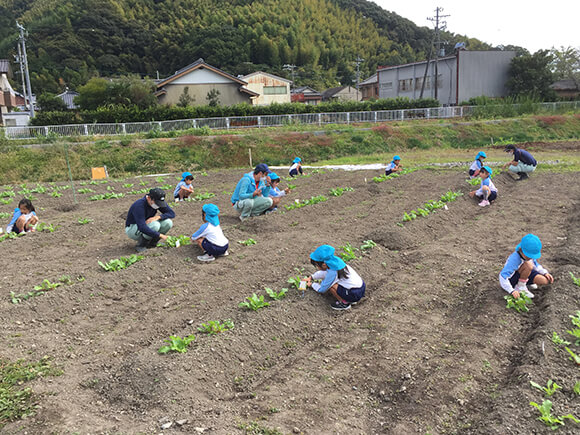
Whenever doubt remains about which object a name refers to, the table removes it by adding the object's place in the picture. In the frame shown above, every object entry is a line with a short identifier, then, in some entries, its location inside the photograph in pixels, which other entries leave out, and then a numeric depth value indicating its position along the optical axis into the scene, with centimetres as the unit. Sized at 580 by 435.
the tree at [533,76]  4209
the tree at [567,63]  4984
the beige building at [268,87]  5772
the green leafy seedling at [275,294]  607
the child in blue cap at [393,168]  1570
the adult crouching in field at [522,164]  1418
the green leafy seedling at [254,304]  577
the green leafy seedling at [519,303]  563
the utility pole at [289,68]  8119
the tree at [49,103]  3256
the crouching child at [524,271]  567
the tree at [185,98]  3845
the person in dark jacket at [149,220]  809
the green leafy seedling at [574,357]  437
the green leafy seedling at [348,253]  730
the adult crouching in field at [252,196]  1048
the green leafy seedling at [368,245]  788
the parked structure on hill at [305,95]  6929
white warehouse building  4353
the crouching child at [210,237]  779
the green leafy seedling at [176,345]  480
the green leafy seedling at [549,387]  392
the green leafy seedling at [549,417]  358
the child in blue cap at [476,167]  1349
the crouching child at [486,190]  1152
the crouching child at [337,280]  578
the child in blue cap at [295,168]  1693
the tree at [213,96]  4156
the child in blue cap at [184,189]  1314
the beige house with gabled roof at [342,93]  7288
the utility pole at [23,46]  3471
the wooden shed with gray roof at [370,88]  6258
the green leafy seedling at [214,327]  523
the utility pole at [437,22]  4300
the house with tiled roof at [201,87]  4162
